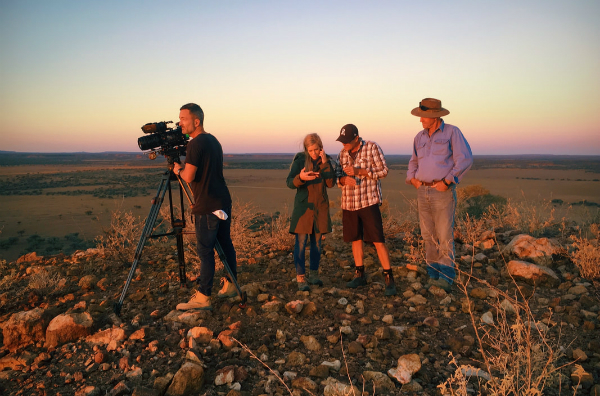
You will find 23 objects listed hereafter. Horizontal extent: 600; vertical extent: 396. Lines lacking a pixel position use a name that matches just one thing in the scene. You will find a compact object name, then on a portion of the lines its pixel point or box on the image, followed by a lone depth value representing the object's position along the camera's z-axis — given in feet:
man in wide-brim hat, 13.53
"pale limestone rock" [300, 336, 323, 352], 9.91
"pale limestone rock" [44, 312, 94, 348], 10.04
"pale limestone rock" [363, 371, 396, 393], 8.29
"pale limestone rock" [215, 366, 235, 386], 8.35
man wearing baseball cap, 13.24
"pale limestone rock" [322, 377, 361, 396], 7.78
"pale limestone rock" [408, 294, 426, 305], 12.79
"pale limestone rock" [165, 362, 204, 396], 7.98
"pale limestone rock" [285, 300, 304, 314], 11.85
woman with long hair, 13.56
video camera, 11.25
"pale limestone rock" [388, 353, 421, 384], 8.53
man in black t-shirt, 10.96
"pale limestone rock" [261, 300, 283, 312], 12.11
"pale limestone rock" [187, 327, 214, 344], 10.08
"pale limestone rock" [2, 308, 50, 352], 9.99
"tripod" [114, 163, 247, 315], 11.49
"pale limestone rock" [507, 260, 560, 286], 14.29
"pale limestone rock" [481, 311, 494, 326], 11.26
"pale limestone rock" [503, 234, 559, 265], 16.42
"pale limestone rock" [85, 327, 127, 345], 9.98
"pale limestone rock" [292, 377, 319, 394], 8.19
